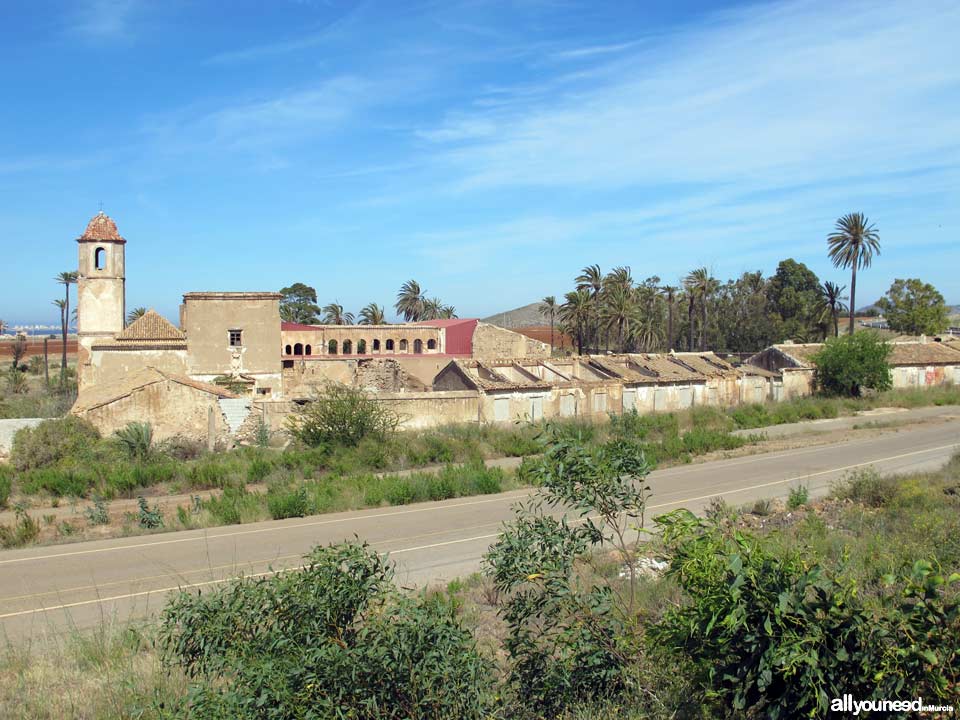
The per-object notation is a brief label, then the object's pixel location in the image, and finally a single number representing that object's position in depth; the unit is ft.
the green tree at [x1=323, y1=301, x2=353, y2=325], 304.71
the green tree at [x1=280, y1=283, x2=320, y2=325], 310.04
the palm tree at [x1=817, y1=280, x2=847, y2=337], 233.35
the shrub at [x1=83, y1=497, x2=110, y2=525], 64.45
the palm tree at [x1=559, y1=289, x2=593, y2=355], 242.99
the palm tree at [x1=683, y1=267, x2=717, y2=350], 246.06
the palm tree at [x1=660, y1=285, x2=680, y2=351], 245.04
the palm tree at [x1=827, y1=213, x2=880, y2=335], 211.82
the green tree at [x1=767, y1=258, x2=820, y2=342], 252.62
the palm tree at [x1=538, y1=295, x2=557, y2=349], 310.98
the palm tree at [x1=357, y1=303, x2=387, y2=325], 294.46
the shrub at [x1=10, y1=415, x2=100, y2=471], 88.99
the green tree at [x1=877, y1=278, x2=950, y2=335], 252.42
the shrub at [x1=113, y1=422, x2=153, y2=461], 92.48
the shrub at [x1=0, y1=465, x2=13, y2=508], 75.15
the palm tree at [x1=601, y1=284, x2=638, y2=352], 227.20
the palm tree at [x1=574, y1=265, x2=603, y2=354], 243.60
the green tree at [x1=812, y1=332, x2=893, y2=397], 150.71
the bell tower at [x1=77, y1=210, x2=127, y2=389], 150.51
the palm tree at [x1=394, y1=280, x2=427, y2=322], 332.60
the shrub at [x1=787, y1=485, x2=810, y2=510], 58.24
